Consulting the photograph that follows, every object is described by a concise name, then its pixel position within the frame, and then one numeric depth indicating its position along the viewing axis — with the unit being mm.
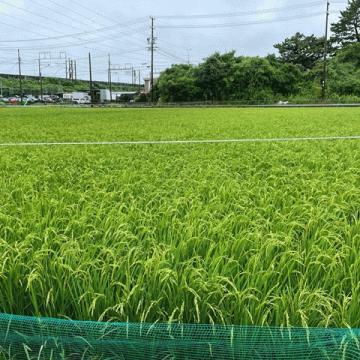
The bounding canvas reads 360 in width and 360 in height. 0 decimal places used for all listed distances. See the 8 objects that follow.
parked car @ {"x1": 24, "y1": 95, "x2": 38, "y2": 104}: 76338
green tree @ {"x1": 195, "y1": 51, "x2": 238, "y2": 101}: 56312
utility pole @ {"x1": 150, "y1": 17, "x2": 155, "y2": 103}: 56625
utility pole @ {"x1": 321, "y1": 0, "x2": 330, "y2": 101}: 46750
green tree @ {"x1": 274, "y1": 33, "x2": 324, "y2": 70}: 63969
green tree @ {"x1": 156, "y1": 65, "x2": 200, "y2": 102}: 58281
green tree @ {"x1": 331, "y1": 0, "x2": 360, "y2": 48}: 65688
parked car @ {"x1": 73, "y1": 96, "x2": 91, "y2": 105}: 76512
